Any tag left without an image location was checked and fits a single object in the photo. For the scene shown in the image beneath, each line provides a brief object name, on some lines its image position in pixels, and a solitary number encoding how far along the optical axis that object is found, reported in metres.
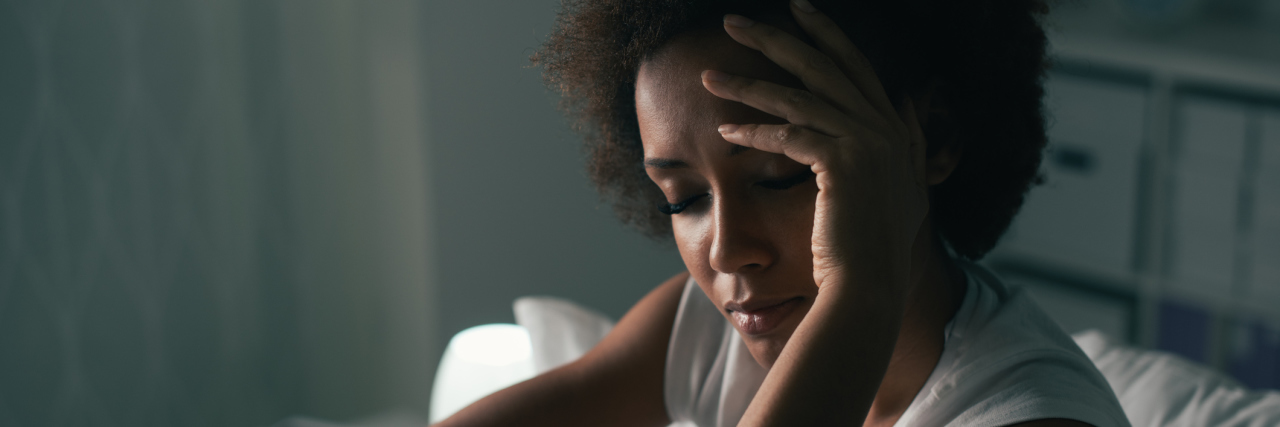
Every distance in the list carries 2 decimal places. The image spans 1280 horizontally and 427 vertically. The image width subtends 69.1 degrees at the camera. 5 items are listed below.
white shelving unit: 2.14
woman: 0.73
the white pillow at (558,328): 1.51
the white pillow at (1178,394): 1.20
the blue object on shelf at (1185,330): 2.38
